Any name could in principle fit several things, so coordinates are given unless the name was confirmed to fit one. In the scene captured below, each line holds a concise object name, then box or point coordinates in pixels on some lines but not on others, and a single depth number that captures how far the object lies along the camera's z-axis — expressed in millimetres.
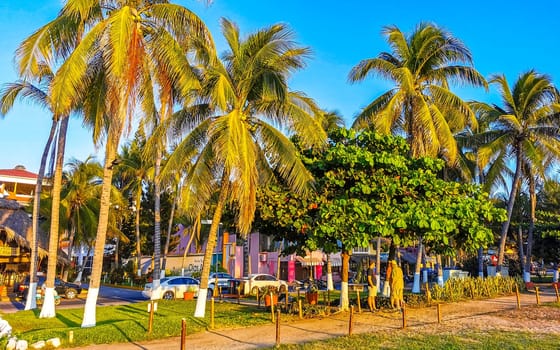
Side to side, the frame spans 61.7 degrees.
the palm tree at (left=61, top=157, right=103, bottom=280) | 35625
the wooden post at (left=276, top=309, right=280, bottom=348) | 10989
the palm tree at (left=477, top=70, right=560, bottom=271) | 25438
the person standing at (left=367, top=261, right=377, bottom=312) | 17188
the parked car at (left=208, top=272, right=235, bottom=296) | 27844
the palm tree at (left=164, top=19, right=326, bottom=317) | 15141
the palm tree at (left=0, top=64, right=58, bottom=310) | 19219
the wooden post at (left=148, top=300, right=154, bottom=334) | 12885
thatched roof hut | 30805
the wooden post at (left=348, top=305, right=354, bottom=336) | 11793
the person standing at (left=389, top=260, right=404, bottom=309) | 16891
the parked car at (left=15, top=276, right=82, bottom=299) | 25964
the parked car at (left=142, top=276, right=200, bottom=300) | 25531
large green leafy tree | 15031
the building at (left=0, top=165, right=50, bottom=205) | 53438
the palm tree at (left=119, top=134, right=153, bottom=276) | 36944
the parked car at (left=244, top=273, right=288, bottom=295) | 28047
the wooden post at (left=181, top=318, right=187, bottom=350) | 9241
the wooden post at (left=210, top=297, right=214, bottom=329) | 13884
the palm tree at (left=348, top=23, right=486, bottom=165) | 20578
